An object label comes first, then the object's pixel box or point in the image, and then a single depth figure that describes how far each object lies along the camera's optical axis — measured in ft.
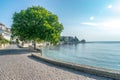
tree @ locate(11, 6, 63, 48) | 50.64
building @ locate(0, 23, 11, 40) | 152.22
